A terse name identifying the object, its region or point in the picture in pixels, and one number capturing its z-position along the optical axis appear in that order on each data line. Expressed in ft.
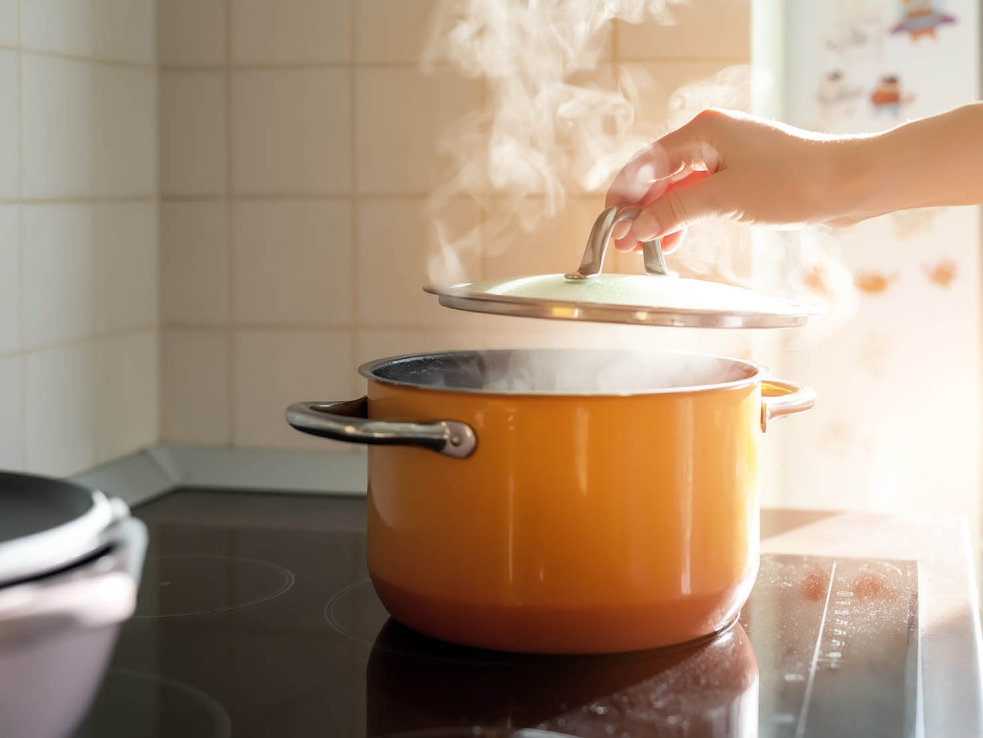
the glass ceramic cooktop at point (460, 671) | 2.02
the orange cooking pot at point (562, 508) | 2.17
